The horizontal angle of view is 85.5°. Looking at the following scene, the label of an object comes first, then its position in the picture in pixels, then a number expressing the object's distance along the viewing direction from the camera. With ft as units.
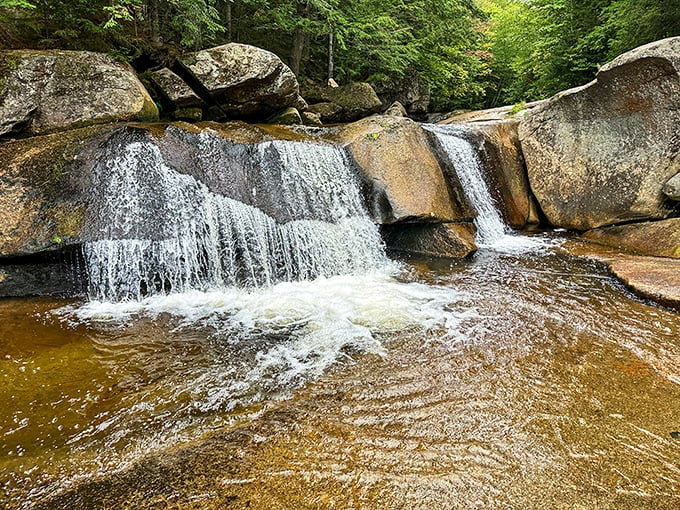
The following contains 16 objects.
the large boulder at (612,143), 24.26
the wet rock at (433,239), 24.26
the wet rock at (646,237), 22.90
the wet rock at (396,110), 47.92
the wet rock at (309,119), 34.65
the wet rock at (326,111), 38.22
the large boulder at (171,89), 27.35
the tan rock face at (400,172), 23.71
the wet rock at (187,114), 27.99
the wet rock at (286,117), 32.22
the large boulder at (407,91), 52.54
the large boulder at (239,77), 27.73
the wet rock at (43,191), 17.17
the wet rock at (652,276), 16.33
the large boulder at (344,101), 39.17
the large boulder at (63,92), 20.17
